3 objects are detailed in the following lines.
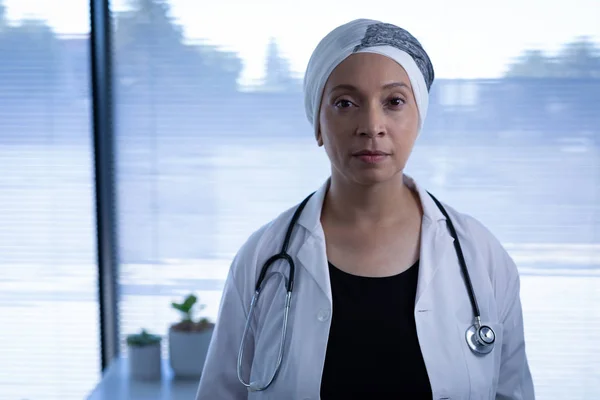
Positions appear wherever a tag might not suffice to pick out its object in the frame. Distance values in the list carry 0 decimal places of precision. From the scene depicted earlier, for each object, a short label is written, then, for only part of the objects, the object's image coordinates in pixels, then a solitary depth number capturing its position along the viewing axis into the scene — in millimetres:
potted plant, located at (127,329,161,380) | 2857
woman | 2228
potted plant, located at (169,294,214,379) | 2843
